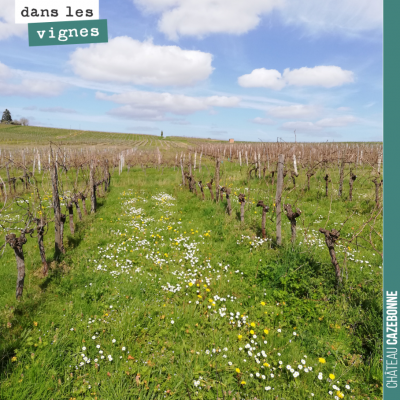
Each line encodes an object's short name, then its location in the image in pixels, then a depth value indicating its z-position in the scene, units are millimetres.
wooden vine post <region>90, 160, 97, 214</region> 11391
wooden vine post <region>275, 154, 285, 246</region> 7480
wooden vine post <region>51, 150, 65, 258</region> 6922
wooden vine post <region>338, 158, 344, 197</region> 12062
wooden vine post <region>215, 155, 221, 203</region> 11703
